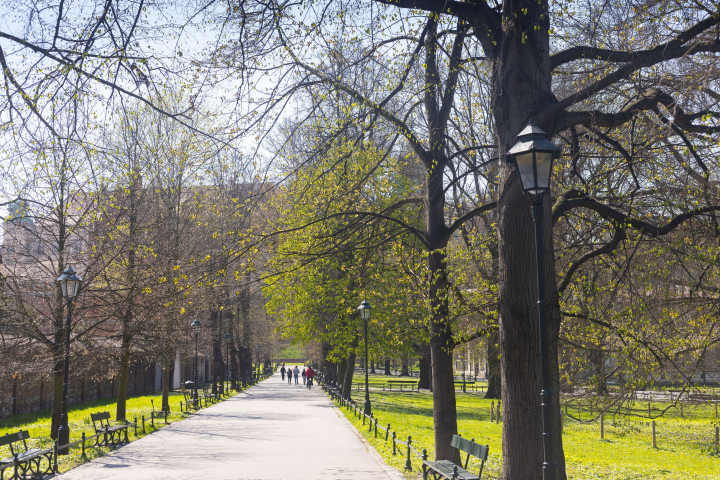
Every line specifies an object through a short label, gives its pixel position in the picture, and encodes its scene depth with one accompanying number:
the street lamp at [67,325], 14.78
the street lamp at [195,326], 27.41
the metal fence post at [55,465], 12.05
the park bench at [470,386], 55.86
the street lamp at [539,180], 6.43
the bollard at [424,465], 10.86
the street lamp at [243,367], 53.19
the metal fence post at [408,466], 12.20
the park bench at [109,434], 15.78
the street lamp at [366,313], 21.25
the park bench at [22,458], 10.45
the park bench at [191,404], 27.88
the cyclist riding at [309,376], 51.34
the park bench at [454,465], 9.14
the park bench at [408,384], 51.86
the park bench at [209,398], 33.82
